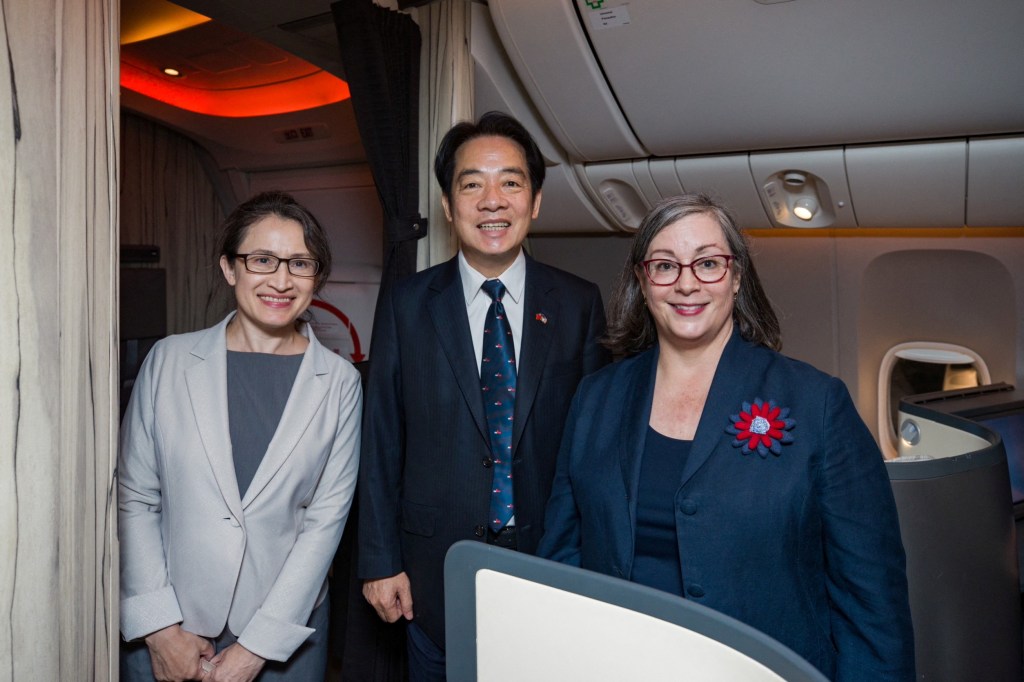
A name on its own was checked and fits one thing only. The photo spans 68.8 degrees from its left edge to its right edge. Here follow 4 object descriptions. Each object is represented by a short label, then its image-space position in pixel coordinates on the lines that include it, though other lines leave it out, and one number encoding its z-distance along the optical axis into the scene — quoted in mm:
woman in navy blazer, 1396
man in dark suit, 1924
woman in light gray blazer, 1829
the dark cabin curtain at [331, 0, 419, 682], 2643
